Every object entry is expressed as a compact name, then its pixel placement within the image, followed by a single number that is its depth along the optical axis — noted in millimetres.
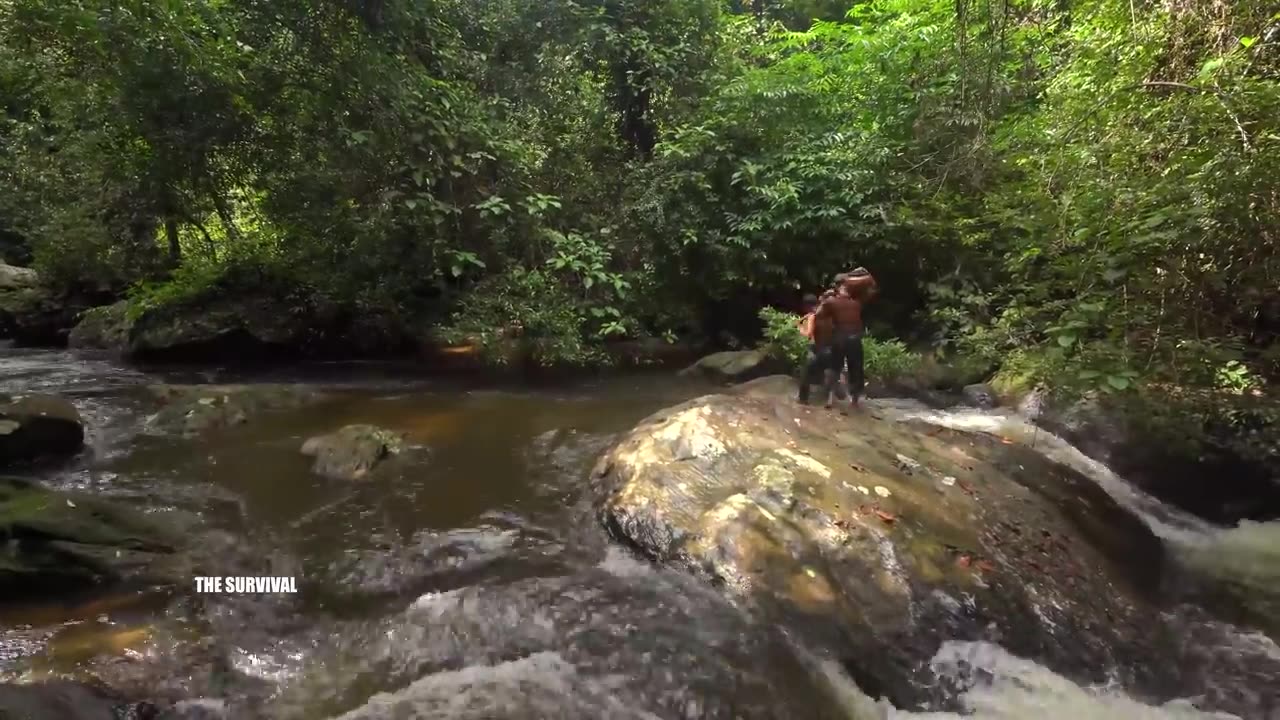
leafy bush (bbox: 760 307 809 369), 11289
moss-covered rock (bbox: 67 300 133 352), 14992
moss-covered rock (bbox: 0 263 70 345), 16562
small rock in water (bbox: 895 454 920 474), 6301
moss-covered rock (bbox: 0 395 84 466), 7430
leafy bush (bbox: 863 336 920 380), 11016
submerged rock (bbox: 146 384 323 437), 9008
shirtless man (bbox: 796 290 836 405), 8219
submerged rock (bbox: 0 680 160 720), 3484
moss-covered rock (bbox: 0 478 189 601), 4875
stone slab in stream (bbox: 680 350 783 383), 12055
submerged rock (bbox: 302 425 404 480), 7414
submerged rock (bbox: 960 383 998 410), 10156
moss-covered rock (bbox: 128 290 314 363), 13156
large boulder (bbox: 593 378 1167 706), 4684
